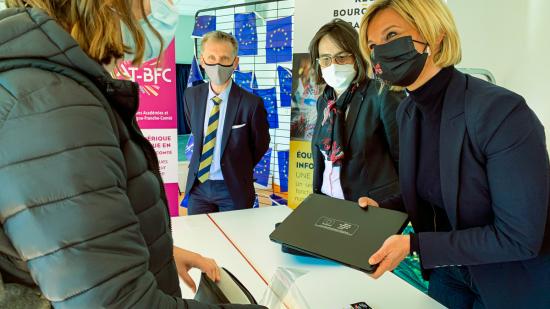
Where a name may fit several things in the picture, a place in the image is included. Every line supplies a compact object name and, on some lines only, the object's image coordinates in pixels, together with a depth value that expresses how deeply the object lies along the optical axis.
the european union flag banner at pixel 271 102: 4.15
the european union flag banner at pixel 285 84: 3.94
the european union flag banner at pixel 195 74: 3.82
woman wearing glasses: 2.48
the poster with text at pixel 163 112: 3.54
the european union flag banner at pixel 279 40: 3.79
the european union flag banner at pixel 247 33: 4.07
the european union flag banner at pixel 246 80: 4.22
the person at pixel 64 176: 0.54
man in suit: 3.07
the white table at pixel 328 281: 1.42
